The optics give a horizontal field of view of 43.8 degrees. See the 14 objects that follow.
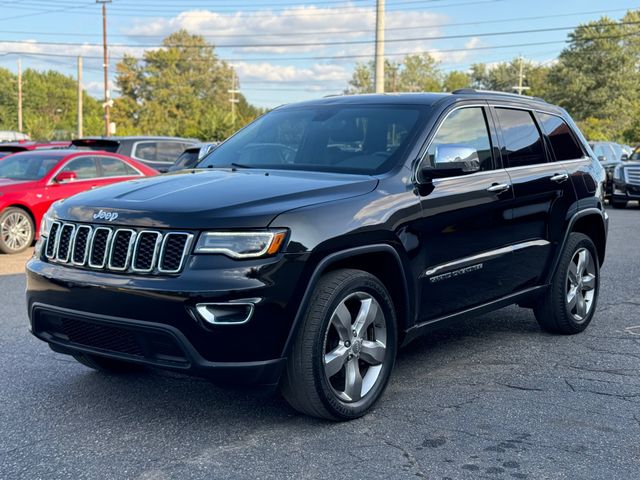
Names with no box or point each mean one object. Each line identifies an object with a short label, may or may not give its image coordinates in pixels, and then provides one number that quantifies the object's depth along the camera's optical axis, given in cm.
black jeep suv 375
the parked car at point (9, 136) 4132
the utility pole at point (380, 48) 2616
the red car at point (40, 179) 1183
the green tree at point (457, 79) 13579
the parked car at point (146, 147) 1630
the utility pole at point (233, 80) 11056
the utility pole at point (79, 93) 5437
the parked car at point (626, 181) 1964
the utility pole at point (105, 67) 4708
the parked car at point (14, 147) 1691
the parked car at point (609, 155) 2146
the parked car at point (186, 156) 1446
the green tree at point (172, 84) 9594
